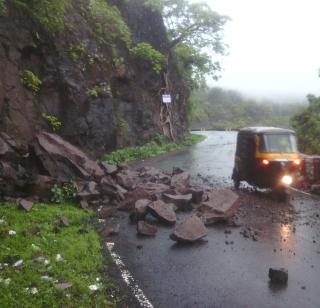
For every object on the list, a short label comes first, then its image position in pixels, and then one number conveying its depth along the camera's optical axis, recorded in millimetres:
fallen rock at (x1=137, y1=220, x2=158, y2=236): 9719
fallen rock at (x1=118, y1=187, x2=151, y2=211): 12086
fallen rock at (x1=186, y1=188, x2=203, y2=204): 12984
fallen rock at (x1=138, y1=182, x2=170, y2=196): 13188
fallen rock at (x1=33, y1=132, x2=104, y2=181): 12602
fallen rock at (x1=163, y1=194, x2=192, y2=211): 12297
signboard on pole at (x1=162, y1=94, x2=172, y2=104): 33844
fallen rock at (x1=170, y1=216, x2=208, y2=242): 9055
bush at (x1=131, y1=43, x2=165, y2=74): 30719
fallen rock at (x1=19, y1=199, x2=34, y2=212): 9823
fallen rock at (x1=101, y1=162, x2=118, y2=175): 14586
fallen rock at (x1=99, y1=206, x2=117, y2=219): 11223
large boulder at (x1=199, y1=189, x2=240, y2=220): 11025
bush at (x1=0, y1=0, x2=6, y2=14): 13705
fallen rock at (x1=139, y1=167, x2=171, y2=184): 15873
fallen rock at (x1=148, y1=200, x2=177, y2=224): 10625
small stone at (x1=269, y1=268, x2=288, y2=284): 6867
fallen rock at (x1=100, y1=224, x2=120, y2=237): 9616
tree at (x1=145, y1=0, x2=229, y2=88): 38812
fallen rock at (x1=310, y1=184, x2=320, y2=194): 15359
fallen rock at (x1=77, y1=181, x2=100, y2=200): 12047
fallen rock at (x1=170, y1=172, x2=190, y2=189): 14406
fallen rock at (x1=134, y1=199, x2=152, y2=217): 10812
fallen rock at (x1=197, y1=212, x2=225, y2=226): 10758
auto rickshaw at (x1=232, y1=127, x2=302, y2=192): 13742
